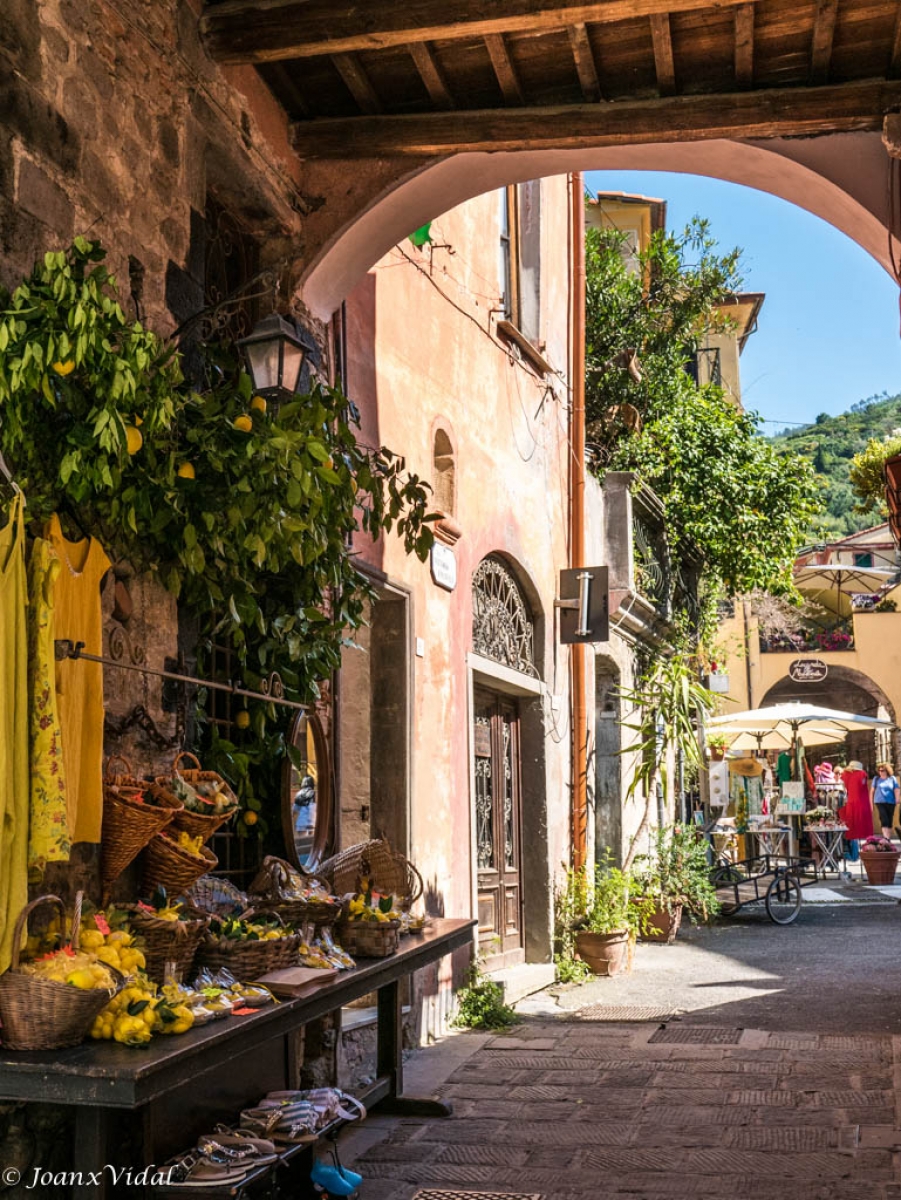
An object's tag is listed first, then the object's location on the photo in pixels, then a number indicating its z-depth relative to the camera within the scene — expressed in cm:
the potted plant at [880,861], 1857
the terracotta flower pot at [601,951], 1030
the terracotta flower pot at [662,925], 1207
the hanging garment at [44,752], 354
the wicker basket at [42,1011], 325
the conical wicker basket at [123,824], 409
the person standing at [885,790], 2361
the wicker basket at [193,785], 436
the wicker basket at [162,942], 386
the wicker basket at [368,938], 519
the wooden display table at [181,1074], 315
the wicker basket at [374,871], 600
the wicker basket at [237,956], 418
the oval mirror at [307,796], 580
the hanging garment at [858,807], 2189
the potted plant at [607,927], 1031
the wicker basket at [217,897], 466
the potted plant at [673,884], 1210
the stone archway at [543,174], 611
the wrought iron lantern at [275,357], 512
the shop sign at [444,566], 816
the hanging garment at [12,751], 343
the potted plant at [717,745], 2052
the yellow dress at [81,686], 389
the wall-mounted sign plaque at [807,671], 2423
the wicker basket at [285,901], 496
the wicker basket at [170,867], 430
